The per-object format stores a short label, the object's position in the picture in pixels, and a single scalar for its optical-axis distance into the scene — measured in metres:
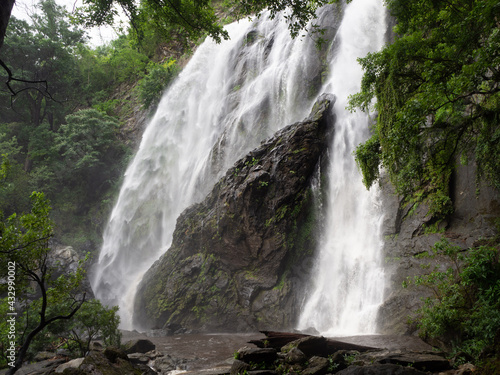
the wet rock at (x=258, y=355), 5.88
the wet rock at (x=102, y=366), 5.42
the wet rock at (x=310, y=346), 6.29
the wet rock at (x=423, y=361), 4.99
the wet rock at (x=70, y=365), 5.84
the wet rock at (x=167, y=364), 7.89
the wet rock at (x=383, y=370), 4.13
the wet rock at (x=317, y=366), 5.25
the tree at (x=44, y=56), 24.91
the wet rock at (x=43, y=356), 8.60
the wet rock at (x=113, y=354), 6.53
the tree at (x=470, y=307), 5.34
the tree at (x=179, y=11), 6.38
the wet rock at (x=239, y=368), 5.50
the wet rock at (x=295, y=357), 5.73
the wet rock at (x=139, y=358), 8.60
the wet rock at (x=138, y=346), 9.55
